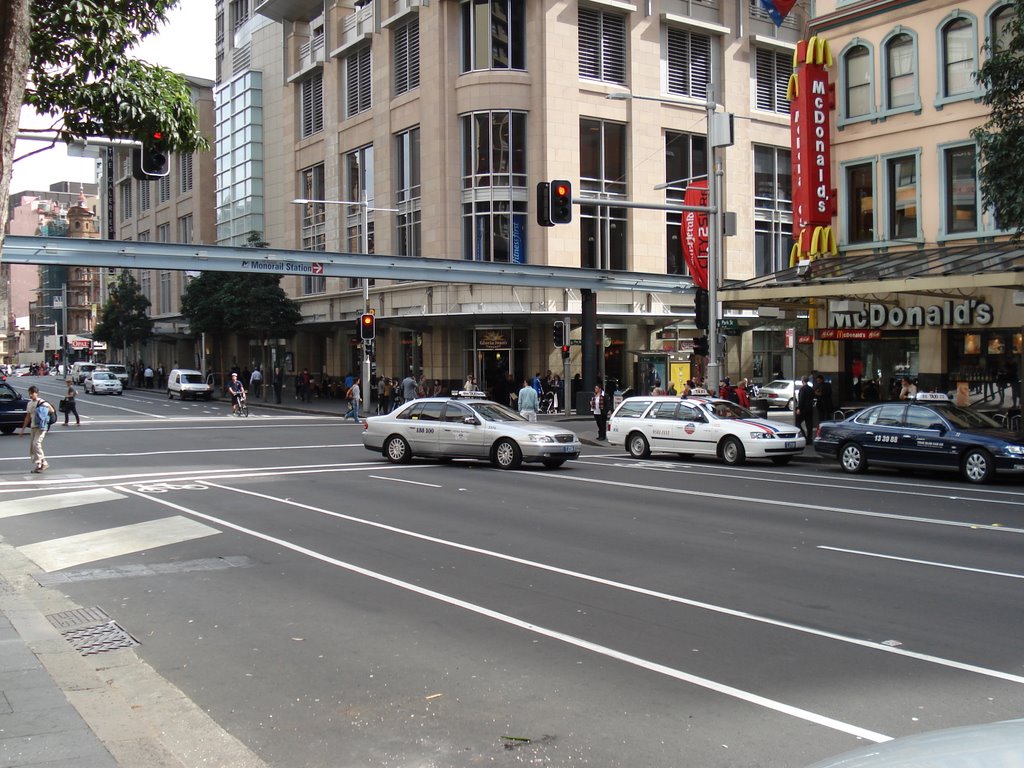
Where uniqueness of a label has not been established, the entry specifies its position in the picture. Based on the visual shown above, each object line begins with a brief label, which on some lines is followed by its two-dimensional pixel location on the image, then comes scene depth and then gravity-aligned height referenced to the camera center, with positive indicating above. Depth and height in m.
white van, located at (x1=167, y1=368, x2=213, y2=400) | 55.58 -0.59
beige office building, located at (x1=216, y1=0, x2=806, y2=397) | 42.34 +10.12
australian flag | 32.53 +12.25
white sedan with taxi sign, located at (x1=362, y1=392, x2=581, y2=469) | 20.25 -1.35
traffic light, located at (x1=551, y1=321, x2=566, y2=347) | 34.69 +1.32
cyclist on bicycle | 40.00 -0.77
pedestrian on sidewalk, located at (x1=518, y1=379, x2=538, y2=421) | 28.08 -0.86
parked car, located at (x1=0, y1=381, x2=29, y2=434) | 30.00 -1.00
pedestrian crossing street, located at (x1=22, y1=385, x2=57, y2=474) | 19.27 -0.98
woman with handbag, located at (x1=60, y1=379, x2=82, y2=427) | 33.16 -0.91
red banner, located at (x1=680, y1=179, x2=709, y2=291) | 35.58 +4.92
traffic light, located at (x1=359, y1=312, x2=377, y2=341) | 37.28 +1.81
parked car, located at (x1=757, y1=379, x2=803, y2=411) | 40.38 -1.08
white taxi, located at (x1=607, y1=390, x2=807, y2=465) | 21.53 -1.43
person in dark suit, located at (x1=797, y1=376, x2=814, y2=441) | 25.14 -0.99
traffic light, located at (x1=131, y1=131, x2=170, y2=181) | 12.38 +2.82
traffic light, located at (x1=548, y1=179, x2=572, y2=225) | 20.62 +3.59
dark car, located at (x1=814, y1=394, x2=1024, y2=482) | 17.56 -1.42
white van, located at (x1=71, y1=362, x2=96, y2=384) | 75.12 +0.43
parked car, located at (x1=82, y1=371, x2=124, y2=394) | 60.81 -0.50
